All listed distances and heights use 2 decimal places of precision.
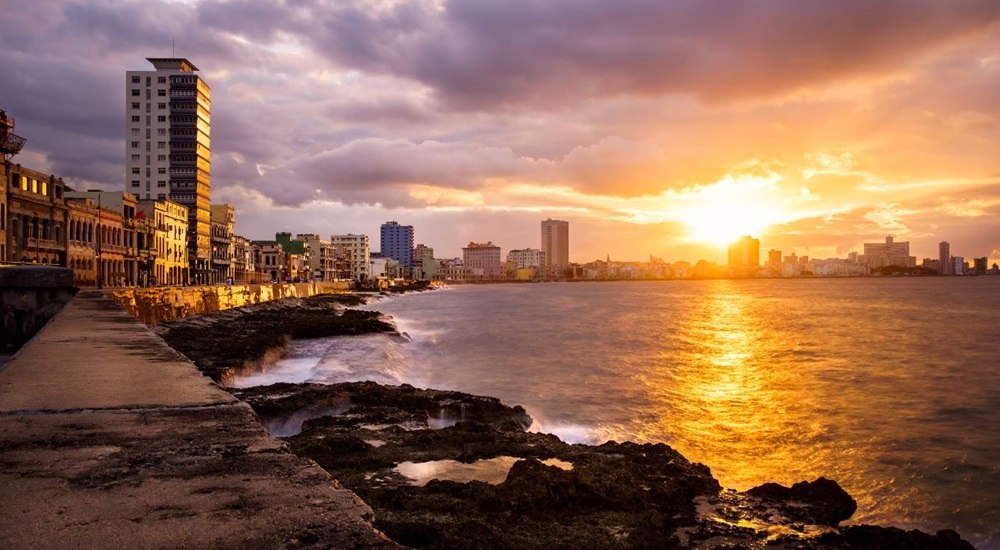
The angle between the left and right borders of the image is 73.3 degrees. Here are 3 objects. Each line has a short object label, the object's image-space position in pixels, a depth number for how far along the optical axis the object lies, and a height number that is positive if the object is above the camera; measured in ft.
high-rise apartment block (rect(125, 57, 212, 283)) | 398.21 +83.70
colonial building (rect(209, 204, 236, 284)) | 378.32 +17.02
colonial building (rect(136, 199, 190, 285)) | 264.72 +13.43
